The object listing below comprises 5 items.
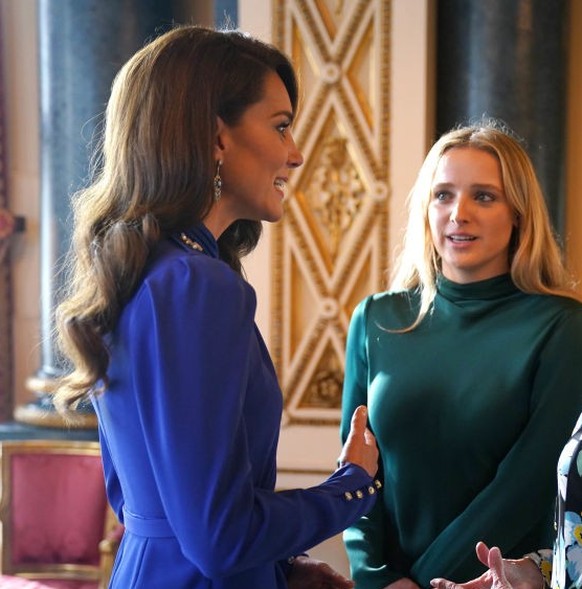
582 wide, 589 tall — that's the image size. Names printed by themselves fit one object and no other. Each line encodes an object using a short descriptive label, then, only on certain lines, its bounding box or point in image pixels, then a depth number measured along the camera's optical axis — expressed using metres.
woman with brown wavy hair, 1.43
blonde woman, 2.25
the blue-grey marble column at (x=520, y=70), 4.18
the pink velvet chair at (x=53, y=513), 3.70
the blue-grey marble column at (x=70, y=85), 4.44
